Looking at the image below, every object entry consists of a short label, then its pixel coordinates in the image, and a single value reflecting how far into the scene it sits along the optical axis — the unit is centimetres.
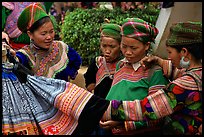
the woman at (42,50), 358
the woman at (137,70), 292
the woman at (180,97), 260
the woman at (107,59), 357
